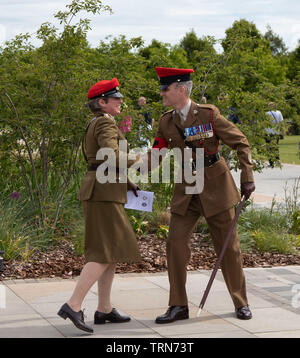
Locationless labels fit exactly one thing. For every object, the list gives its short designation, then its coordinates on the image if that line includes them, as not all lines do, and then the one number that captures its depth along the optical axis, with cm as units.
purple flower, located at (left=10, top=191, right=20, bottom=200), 1752
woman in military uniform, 1093
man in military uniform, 1163
